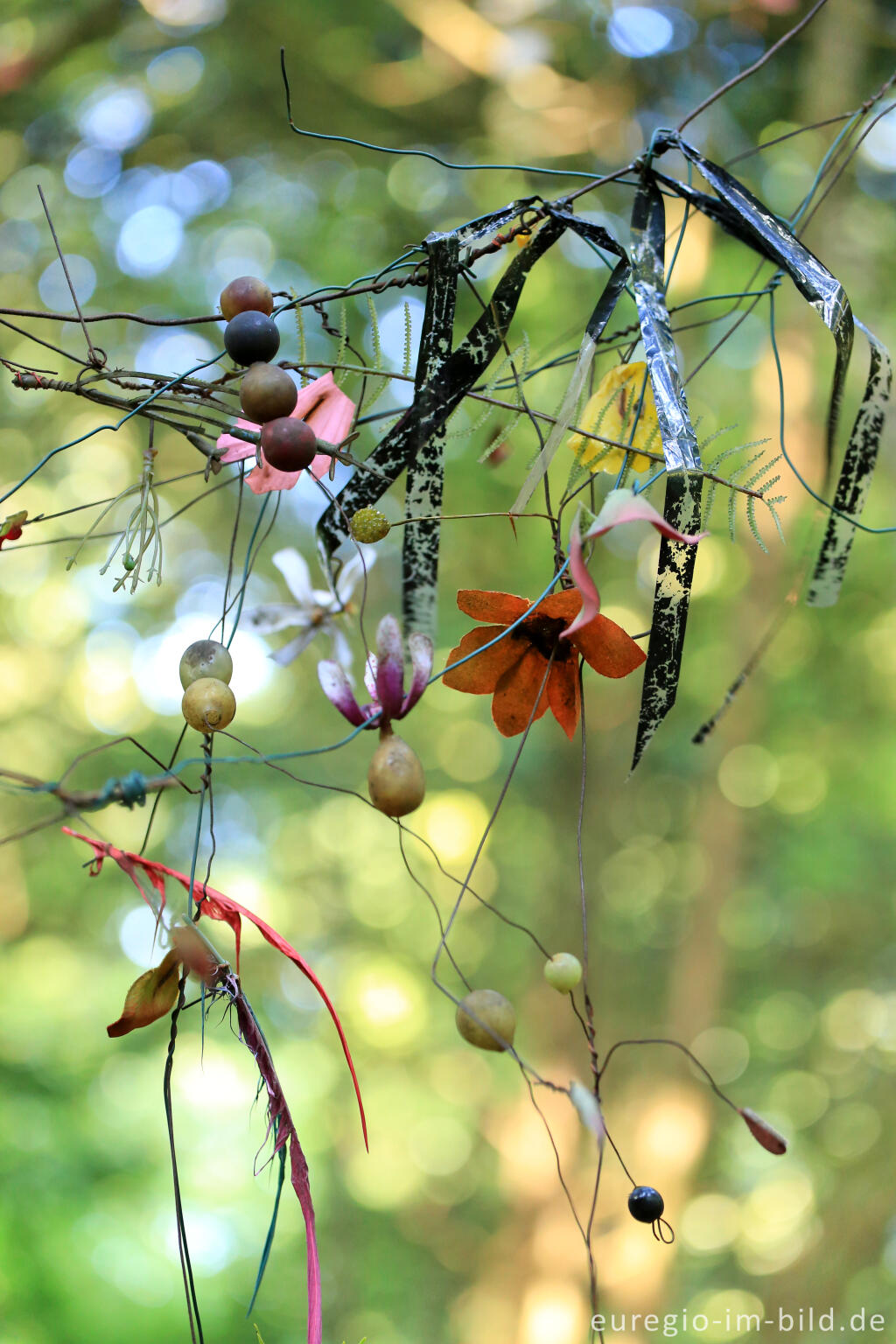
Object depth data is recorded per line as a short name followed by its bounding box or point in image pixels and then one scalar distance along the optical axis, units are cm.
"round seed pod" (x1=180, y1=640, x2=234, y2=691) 162
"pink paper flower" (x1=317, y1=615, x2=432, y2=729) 158
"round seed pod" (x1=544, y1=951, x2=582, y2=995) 160
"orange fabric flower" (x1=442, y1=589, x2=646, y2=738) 163
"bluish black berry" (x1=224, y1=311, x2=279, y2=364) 159
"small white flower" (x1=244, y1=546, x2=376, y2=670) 175
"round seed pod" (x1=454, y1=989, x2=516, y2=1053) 159
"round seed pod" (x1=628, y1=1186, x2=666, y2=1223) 161
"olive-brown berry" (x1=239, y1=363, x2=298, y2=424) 158
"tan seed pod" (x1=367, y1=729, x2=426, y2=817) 157
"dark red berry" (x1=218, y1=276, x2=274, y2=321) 161
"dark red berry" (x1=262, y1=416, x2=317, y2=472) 158
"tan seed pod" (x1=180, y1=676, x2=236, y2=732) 160
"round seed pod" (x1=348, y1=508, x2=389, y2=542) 162
